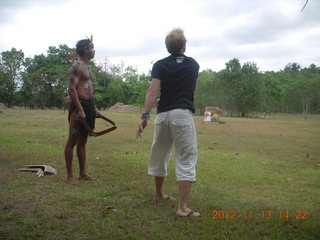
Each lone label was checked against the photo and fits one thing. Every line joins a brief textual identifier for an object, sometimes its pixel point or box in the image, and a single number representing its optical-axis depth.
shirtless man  5.20
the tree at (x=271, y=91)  58.84
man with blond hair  3.89
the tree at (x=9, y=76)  49.11
